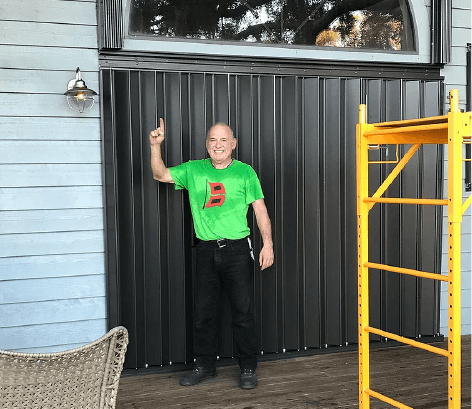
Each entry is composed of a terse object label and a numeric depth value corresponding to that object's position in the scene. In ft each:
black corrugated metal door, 13.47
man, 12.73
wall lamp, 12.49
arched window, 13.67
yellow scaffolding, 8.49
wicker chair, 7.38
